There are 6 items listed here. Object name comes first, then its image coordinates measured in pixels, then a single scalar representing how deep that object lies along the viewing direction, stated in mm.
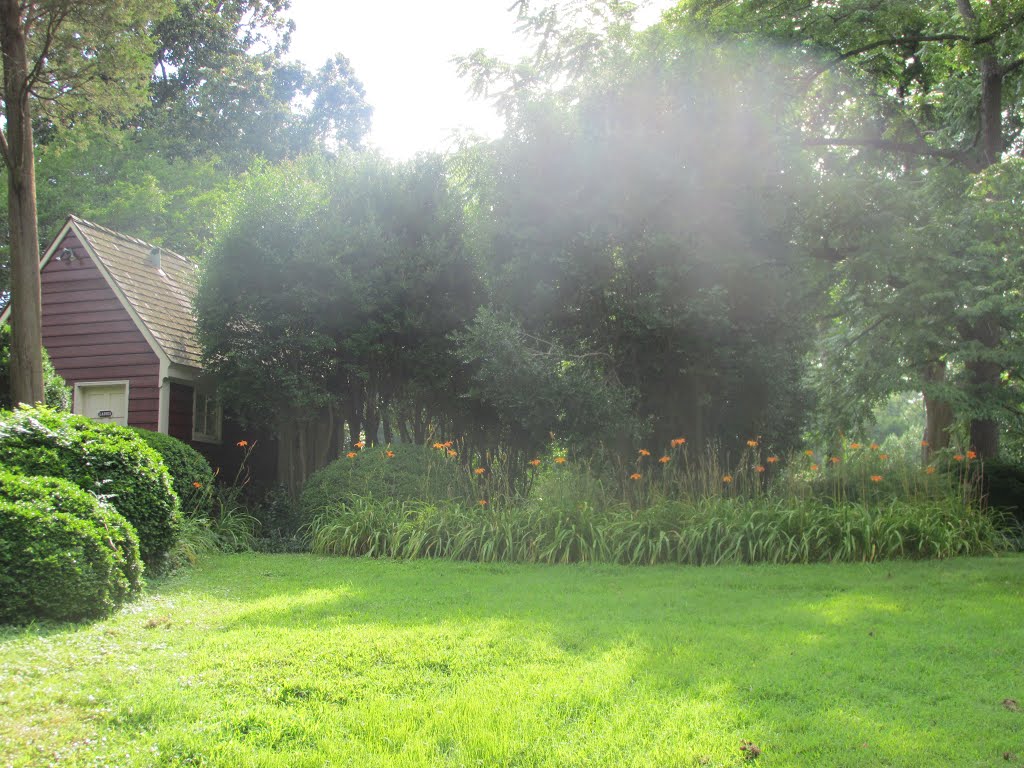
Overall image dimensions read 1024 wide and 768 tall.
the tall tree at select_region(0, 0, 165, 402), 11898
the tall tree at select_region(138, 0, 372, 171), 27547
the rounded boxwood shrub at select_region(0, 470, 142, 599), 6117
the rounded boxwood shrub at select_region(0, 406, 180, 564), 7438
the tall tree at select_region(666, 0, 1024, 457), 11008
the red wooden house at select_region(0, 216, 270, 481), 15031
